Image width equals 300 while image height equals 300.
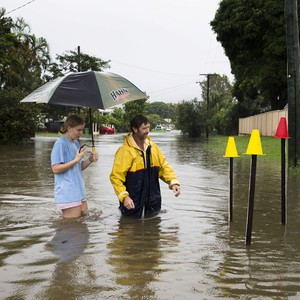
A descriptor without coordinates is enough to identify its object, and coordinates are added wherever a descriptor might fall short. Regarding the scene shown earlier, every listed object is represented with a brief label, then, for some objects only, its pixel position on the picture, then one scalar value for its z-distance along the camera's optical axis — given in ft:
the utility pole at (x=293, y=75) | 38.40
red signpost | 18.18
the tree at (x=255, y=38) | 89.66
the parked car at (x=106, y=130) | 224.94
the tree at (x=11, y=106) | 80.48
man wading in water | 18.54
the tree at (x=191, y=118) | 163.22
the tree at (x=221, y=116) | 165.07
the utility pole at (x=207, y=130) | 159.16
